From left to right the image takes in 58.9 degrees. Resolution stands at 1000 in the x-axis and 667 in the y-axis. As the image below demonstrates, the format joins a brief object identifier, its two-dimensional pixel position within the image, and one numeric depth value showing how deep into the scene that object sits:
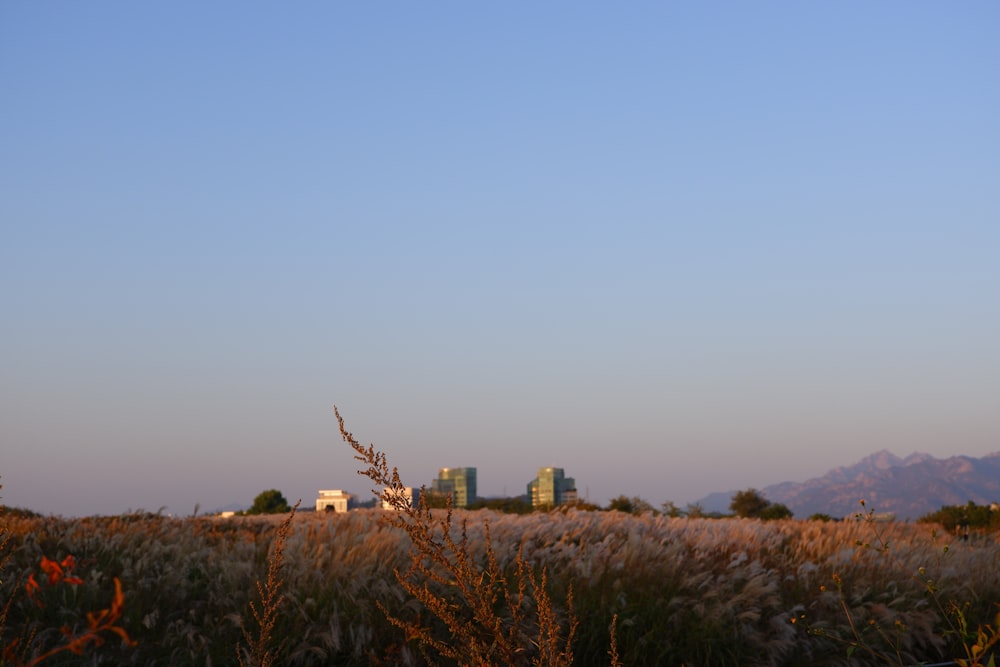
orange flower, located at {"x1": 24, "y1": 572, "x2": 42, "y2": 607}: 1.61
